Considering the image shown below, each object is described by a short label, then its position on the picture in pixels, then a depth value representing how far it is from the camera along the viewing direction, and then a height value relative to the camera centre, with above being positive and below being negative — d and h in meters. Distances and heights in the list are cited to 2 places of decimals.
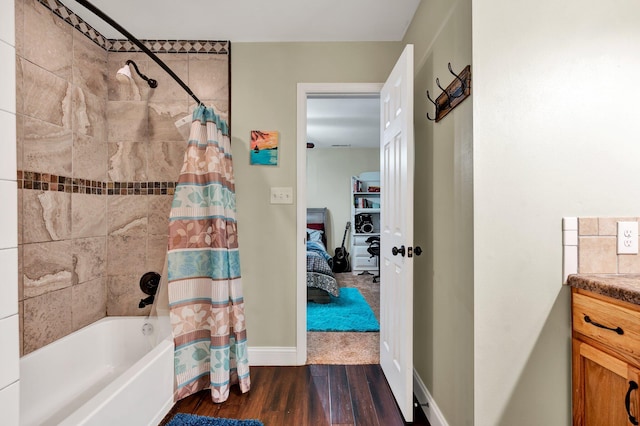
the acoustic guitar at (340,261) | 6.23 -1.03
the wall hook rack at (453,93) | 1.32 +0.55
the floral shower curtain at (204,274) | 1.90 -0.40
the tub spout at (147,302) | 2.16 -0.66
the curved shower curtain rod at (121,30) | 1.26 +0.85
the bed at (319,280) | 3.90 -0.89
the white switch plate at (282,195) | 2.43 +0.12
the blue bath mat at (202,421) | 1.66 -1.15
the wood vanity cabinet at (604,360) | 0.96 -0.52
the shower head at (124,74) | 1.75 +0.77
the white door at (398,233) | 1.68 -0.14
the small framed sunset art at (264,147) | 2.43 +0.50
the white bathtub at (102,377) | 1.29 -0.89
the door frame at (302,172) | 2.42 +0.30
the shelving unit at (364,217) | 6.09 -0.15
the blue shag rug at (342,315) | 3.12 -1.19
